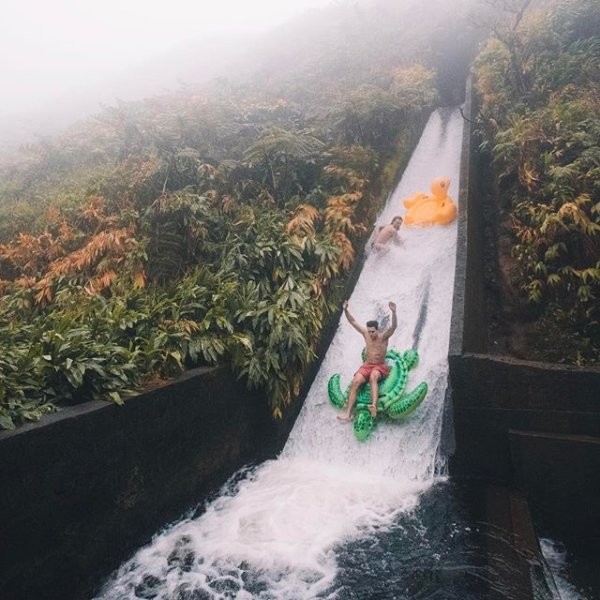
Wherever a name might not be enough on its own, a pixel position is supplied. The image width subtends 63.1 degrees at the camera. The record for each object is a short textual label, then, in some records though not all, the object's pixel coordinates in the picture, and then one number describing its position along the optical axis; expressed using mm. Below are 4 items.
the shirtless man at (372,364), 7474
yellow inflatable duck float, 11297
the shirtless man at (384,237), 10812
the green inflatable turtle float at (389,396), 7078
